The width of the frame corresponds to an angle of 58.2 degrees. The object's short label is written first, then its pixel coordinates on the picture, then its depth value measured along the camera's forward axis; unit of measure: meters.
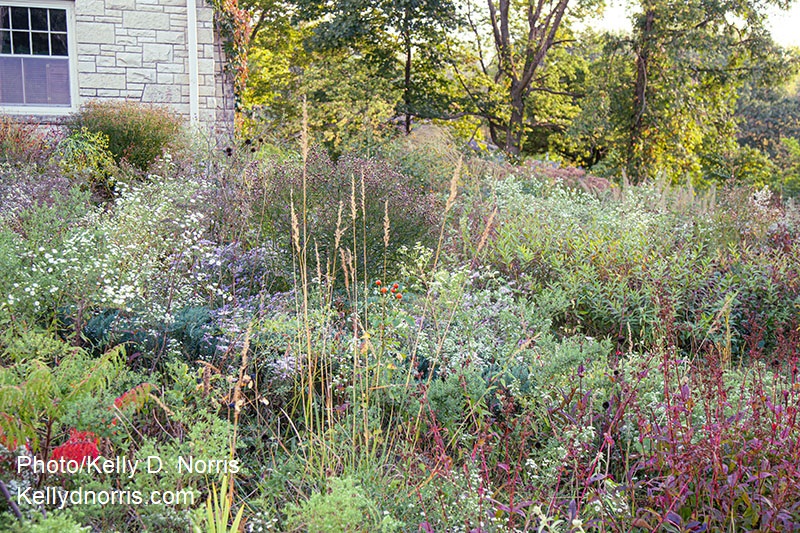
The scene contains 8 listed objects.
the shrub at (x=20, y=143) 7.15
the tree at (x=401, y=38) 12.48
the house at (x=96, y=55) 9.35
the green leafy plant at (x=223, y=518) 1.84
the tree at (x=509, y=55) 13.20
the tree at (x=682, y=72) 11.62
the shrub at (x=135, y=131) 8.20
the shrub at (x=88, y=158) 7.12
